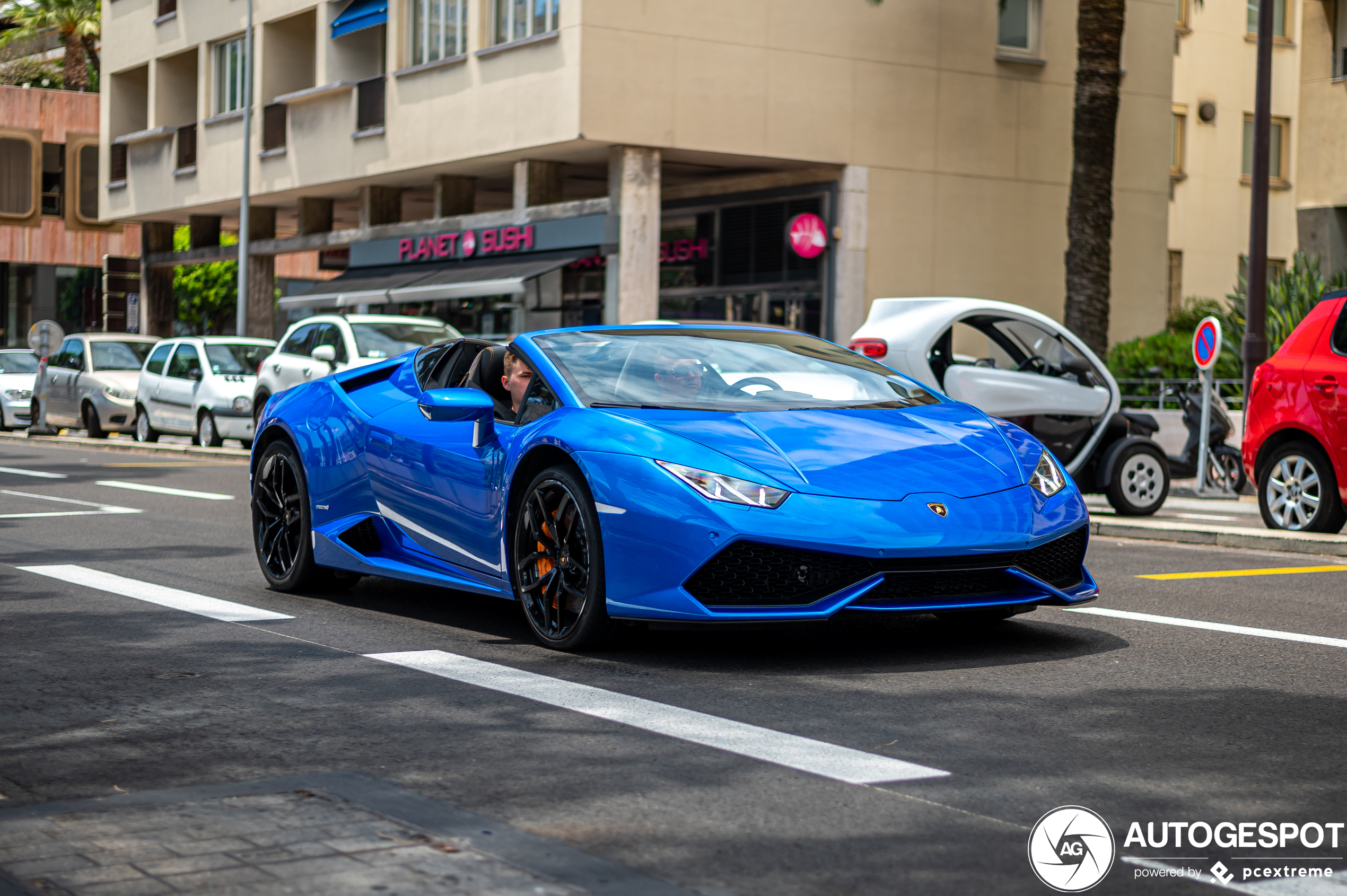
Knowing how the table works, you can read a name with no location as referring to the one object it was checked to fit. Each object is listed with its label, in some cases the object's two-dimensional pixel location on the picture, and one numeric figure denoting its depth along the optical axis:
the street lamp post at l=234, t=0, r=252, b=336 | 36.91
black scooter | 18.98
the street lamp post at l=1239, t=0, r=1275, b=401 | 18.61
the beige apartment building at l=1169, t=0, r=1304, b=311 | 43.72
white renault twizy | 14.62
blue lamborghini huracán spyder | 6.27
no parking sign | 18.27
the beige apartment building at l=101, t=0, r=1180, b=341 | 28.52
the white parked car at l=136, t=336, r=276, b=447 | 26.62
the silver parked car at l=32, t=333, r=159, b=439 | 29.72
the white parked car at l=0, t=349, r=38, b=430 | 35.12
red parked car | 12.07
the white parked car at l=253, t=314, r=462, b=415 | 22.62
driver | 7.56
